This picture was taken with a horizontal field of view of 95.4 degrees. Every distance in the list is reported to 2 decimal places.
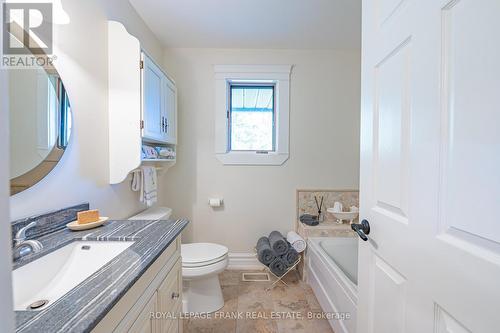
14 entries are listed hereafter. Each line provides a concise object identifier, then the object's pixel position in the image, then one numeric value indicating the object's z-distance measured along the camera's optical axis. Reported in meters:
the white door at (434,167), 0.47
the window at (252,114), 2.43
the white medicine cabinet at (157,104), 1.52
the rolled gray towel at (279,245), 2.11
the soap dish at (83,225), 1.08
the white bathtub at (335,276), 1.39
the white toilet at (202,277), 1.65
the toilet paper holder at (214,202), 2.40
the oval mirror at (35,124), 0.88
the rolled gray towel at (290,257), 2.10
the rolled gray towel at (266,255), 2.10
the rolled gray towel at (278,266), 2.09
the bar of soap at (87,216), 1.11
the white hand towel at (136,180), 1.75
